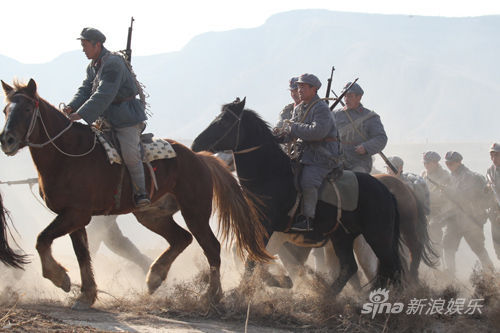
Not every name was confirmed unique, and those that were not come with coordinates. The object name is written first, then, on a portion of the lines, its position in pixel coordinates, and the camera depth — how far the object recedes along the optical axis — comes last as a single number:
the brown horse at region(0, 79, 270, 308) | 12.41
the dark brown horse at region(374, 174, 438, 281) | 18.47
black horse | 15.57
